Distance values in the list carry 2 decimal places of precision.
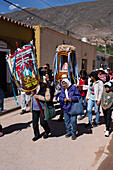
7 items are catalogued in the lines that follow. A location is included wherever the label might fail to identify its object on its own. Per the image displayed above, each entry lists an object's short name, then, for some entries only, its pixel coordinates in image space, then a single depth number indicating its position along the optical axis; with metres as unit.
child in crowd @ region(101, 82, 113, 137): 4.98
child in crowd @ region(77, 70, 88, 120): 6.52
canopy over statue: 9.44
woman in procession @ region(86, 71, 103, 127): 5.37
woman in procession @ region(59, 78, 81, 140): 4.61
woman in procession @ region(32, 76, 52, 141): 4.45
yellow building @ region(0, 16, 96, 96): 10.05
